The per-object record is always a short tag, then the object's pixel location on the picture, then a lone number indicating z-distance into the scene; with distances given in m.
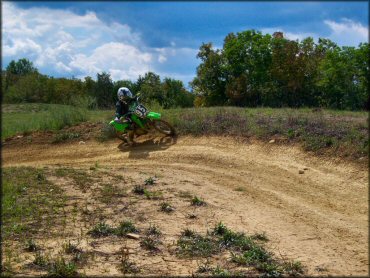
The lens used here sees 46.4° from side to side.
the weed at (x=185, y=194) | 9.21
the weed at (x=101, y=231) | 6.96
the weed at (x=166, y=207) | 8.30
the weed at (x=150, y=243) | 6.44
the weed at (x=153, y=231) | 7.06
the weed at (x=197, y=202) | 8.70
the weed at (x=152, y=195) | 9.12
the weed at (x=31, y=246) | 6.29
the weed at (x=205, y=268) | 5.69
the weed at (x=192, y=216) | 8.00
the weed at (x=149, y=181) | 10.19
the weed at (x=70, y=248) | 6.16
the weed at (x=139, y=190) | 9.47
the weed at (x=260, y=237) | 7.05
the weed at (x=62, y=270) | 5.41
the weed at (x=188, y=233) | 7.02
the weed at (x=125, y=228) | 6.98
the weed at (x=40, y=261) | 5.75
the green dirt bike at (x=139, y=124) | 14.74
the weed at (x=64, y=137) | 16.58
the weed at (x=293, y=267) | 5.71
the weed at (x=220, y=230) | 7.12
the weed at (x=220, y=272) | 5.47
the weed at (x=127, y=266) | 5.68
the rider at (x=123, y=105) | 14.80
